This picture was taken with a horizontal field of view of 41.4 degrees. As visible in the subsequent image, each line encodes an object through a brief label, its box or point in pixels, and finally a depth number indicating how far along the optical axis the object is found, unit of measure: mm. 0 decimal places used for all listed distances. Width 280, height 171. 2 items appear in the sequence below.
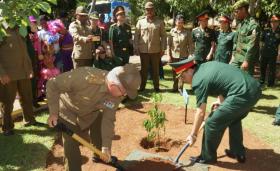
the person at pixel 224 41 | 9323
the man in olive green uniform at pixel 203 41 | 9938
